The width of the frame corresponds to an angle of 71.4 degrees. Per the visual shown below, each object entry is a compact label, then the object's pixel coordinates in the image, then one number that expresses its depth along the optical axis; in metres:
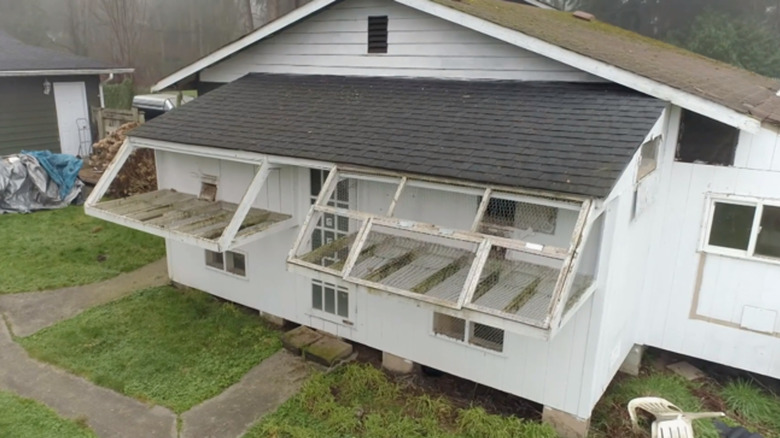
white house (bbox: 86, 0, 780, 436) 4.90
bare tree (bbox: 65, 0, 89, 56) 32.91
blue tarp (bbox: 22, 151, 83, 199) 12.56
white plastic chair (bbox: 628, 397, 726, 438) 5.37
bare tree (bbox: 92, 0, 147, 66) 29.45
